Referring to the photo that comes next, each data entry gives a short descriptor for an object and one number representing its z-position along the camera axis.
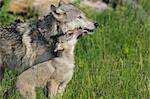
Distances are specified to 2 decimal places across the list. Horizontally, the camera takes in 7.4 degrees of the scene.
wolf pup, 13.15
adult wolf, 13.43
